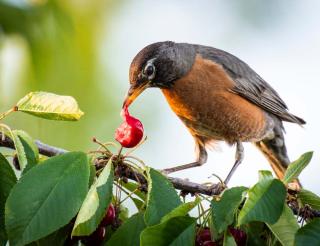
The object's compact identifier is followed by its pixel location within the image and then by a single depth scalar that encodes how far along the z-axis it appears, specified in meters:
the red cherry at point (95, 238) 4.39
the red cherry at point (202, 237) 4.37
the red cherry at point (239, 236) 4.30
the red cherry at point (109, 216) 4.46
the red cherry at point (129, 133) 4.98
